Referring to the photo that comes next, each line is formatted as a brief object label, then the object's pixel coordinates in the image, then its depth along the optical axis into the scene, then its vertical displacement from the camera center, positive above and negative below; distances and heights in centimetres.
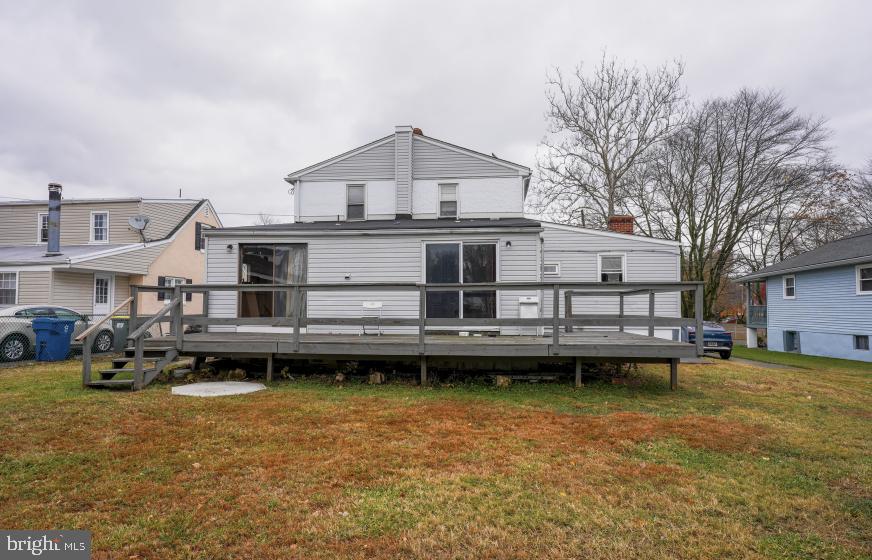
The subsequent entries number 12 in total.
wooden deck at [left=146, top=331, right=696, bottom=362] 671 -71
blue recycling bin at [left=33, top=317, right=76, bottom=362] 1070 -92
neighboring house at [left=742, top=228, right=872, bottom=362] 1491 +10
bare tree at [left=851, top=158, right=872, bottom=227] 2372 +583
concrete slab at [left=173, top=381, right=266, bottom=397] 643 -135
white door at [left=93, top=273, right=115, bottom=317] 1711 +39
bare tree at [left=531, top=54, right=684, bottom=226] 2314 +940
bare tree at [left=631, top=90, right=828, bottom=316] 2300 +735
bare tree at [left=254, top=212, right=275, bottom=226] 3811 +769
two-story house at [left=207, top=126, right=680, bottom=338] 952 +149
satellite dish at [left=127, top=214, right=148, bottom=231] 1800 +341
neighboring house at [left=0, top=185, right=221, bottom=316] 1545 +226
